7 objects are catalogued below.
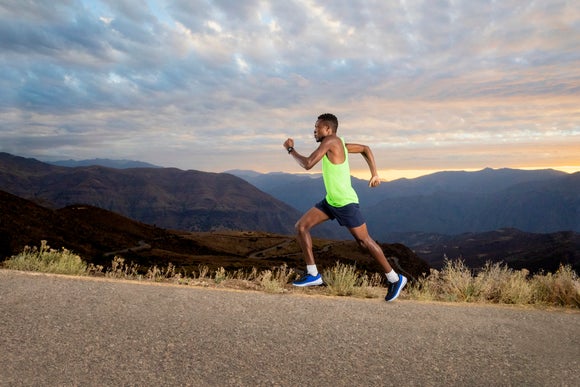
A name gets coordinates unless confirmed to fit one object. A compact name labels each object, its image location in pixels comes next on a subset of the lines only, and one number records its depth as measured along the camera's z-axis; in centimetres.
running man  639
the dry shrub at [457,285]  736
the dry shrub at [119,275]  766
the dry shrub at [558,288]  707
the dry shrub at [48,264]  762
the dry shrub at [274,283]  680
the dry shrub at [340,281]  707
